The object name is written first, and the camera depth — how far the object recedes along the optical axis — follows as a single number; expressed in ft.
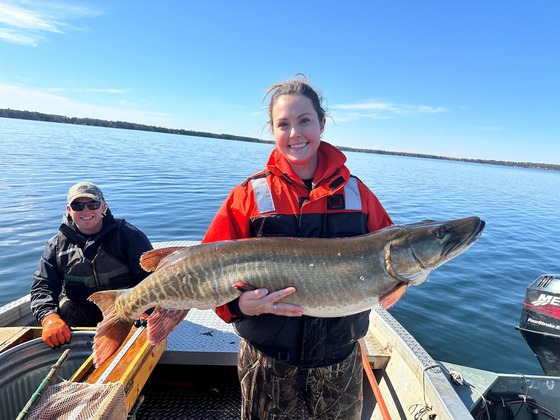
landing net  6.61
